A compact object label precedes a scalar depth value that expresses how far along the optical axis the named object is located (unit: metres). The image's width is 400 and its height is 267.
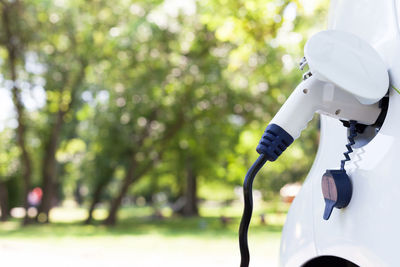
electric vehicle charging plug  0.89
